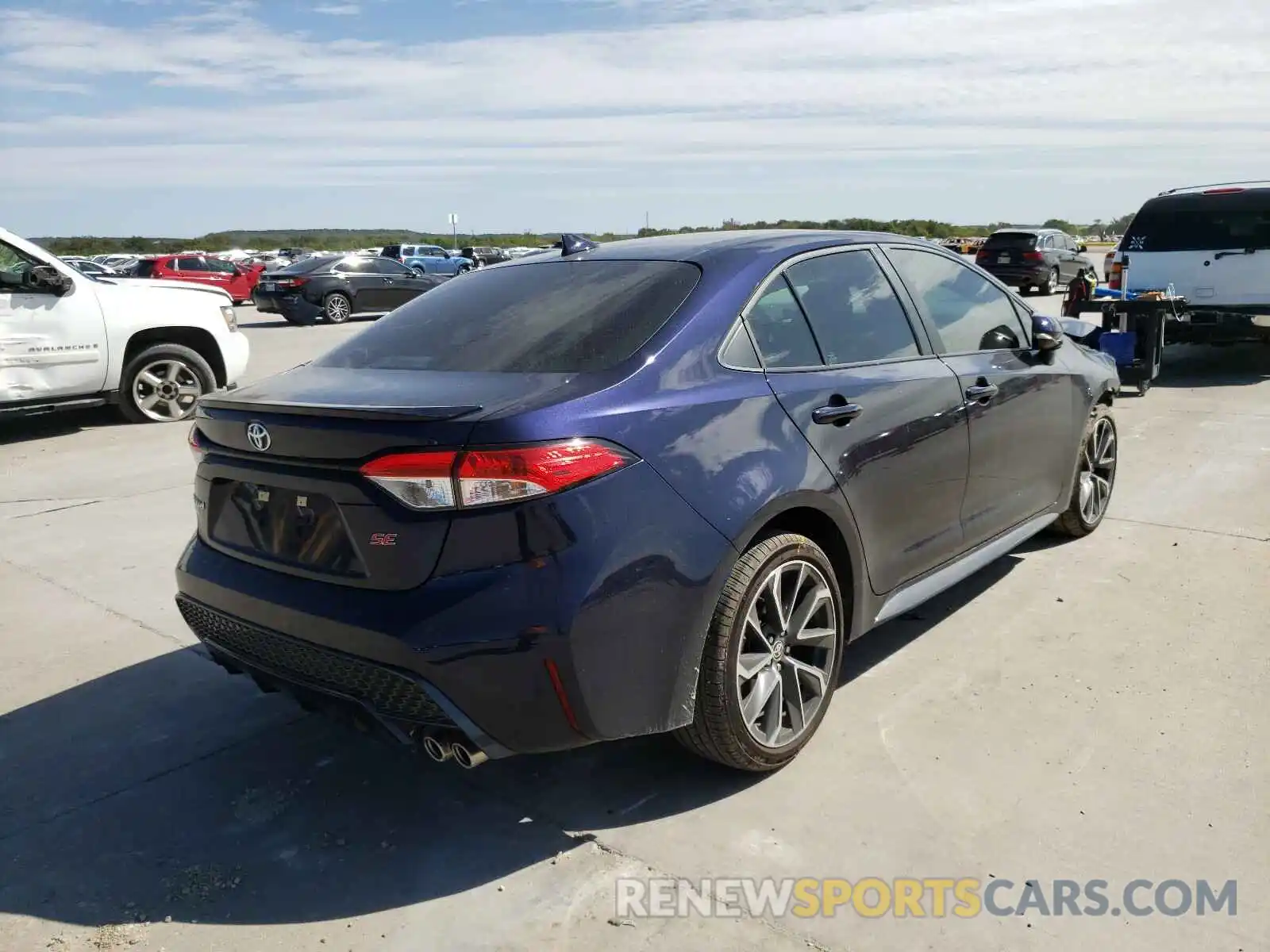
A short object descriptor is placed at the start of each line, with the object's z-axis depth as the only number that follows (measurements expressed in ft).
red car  92.48
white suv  34.17
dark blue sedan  8.70
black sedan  73.05
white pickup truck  28.09
